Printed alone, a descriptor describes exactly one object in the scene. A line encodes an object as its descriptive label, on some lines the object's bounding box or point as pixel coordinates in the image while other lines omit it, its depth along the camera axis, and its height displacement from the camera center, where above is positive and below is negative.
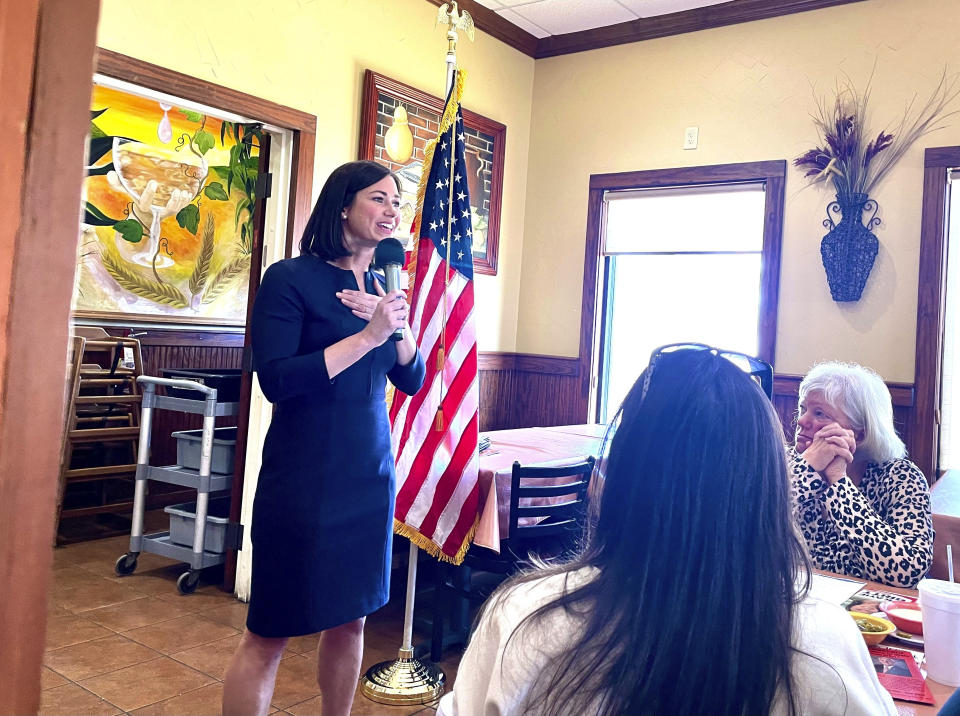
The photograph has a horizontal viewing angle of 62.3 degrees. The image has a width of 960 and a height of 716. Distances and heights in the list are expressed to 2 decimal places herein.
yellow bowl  1.31 -0.35
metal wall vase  4.11 +0.86
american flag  2.80 +0.04
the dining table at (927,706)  1.08 -0.40
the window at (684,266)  4.53 +0.84
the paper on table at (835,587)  1.53 -0.35
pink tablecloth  2.88 -0.26
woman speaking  1.77 -0.16
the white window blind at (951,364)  3.99 +0.29
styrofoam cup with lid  1.17 -0.32
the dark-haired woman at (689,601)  0.82 -0.21
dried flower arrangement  4.00 +1.45
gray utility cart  3.74 -0.53
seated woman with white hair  1.88 -0.17
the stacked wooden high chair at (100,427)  4.58 -0.39
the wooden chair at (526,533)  2.75 -0.49
